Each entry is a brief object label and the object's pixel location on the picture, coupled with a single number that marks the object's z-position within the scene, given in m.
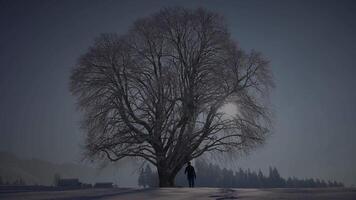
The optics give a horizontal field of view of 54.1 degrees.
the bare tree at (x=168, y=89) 22.12
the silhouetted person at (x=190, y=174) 20.72
